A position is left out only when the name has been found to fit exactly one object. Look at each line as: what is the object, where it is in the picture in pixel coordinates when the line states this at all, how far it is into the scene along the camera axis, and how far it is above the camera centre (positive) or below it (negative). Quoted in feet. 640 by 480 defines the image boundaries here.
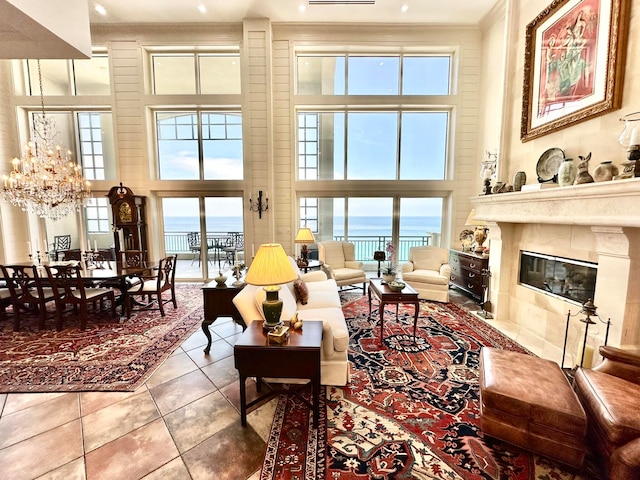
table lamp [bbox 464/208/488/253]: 15.44 -1.09
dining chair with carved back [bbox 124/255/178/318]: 12.59 -3.53
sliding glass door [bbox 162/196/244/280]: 18.98 -0.45
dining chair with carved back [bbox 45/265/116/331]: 10.88 -3.41
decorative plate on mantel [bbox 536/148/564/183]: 9.89 +1.89
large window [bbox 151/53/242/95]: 18.21 +9.53
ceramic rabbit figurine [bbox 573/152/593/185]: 8.19 +1.27
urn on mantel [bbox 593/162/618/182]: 7.61 +1.23
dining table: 11.64 -2.73
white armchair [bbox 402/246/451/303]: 14.48 -3.30
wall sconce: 17.99 +0.52
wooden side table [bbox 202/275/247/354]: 9.41 -3.19
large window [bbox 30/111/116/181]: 18.43 +5.13
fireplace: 7.39 -1.10
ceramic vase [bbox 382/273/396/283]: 11.53 -2.75
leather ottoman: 4.91 -3.73
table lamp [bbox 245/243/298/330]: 6.37 -1.47
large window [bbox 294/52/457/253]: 18.04 +5.16
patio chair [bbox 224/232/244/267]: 20.64 -2.68
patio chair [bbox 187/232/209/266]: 19.35 -2.44
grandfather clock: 16.98 -0.35
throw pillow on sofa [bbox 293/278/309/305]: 10.10 -2.96
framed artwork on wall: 7.90 +5.19
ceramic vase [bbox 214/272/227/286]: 9.71 -2.40
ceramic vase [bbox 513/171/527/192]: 11.19 +1.43
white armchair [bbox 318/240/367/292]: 15.87 -3.11
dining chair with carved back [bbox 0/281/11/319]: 11.89 -3.79
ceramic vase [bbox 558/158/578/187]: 8.90 +1.40
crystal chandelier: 12.92 +1.44
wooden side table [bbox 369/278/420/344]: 10.24 -3.21
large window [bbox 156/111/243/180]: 18.62 +4.80
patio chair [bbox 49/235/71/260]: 19.08 -2.10
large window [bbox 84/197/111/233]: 18.92 -0.11
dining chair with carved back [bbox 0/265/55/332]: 11.06 -3.40
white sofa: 7.39 -3.32
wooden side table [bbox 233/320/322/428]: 6.13 -3.40
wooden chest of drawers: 14.03 -3.24
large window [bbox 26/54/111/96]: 17.97 +9.22
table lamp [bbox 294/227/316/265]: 15.62 -1.35
